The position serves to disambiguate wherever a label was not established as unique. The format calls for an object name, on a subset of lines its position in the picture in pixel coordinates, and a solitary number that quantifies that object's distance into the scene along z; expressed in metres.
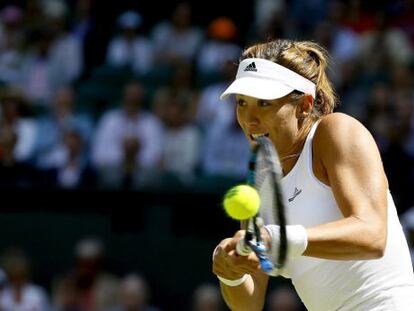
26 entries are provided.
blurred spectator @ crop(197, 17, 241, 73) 21.50
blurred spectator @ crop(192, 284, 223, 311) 16.64
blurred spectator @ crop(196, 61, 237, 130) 19.03
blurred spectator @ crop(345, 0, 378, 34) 21.12
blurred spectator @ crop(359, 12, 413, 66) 19.89
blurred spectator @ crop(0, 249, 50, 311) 17.67
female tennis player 6.47
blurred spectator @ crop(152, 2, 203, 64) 22.19
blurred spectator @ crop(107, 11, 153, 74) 22.34
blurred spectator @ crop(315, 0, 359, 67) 20.23
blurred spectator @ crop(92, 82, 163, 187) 18.50
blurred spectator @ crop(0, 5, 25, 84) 22.69
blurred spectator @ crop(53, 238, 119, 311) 17.77
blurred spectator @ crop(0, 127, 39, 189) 18.59
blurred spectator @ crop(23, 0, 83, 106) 22.17
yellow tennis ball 6.23
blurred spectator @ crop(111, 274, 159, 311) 17.00
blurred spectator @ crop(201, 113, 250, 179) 18.31
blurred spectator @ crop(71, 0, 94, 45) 23.55
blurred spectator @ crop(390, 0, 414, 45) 20.73
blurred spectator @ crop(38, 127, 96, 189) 18.62
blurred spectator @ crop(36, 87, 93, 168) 19.47
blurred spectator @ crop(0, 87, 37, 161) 19.61
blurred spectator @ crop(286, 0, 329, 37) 21.97
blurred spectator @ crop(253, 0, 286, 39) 21.91
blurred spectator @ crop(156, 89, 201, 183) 18.77
